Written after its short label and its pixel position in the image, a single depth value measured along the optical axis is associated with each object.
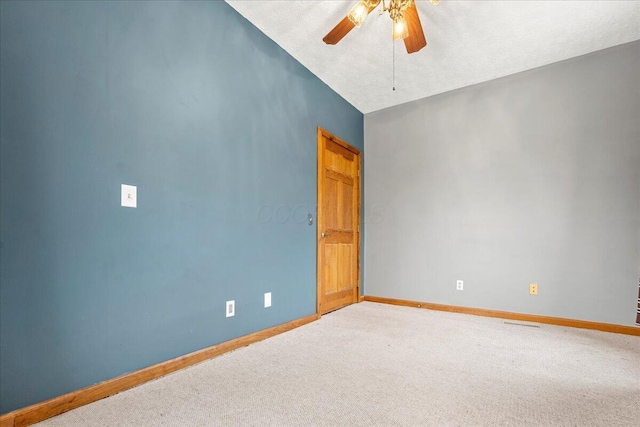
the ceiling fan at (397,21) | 1.87
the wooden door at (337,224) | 3.31
